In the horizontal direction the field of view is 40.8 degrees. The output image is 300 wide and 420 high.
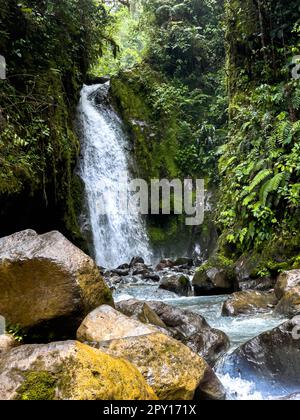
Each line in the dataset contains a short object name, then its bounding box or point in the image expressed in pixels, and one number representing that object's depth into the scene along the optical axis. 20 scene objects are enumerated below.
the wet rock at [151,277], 10.40
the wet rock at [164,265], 12.15
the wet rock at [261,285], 7.77
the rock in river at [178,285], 8.59
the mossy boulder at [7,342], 4.04
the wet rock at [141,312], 5.19
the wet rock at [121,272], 11.09
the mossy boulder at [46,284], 4.52
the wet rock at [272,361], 3.98
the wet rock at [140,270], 11.17
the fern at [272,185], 8.41
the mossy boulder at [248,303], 6.34
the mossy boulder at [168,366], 3.31
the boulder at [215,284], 8.40
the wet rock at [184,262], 12.28
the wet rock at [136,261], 12.37
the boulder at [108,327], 4.03
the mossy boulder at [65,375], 2.56
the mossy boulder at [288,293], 5.70
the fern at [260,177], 8.76
